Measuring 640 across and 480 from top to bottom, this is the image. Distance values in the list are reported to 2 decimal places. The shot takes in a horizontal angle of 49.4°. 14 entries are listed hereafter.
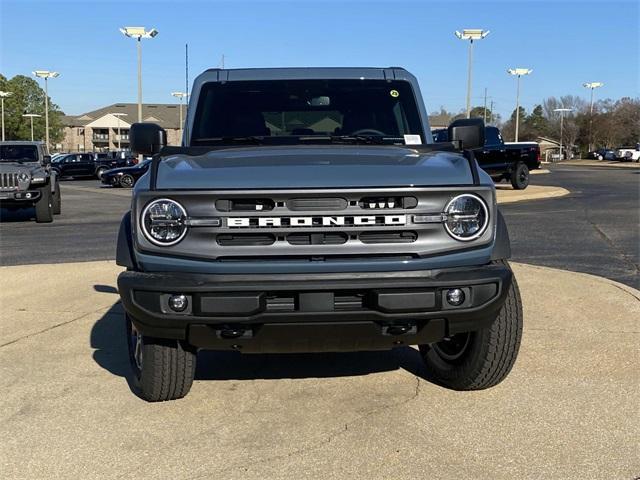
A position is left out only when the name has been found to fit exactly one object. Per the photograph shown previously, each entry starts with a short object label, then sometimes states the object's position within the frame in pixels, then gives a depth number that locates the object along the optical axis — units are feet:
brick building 316.81
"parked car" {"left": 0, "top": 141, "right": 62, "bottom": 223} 47.75
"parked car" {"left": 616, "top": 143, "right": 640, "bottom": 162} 226.79
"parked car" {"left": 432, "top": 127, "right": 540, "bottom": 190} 73.10
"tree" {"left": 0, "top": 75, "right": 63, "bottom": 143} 282.97
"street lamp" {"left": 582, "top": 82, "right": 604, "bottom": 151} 320.50
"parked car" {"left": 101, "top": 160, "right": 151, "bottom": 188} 102.58
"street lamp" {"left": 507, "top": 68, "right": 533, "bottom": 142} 172.35
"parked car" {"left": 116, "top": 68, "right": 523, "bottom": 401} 10.46
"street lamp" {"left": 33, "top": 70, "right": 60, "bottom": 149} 177.06
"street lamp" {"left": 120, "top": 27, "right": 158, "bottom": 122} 105.50
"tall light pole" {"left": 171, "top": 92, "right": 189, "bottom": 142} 176.18
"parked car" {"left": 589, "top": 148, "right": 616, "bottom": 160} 252.83
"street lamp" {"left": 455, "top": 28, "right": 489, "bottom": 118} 110.42
